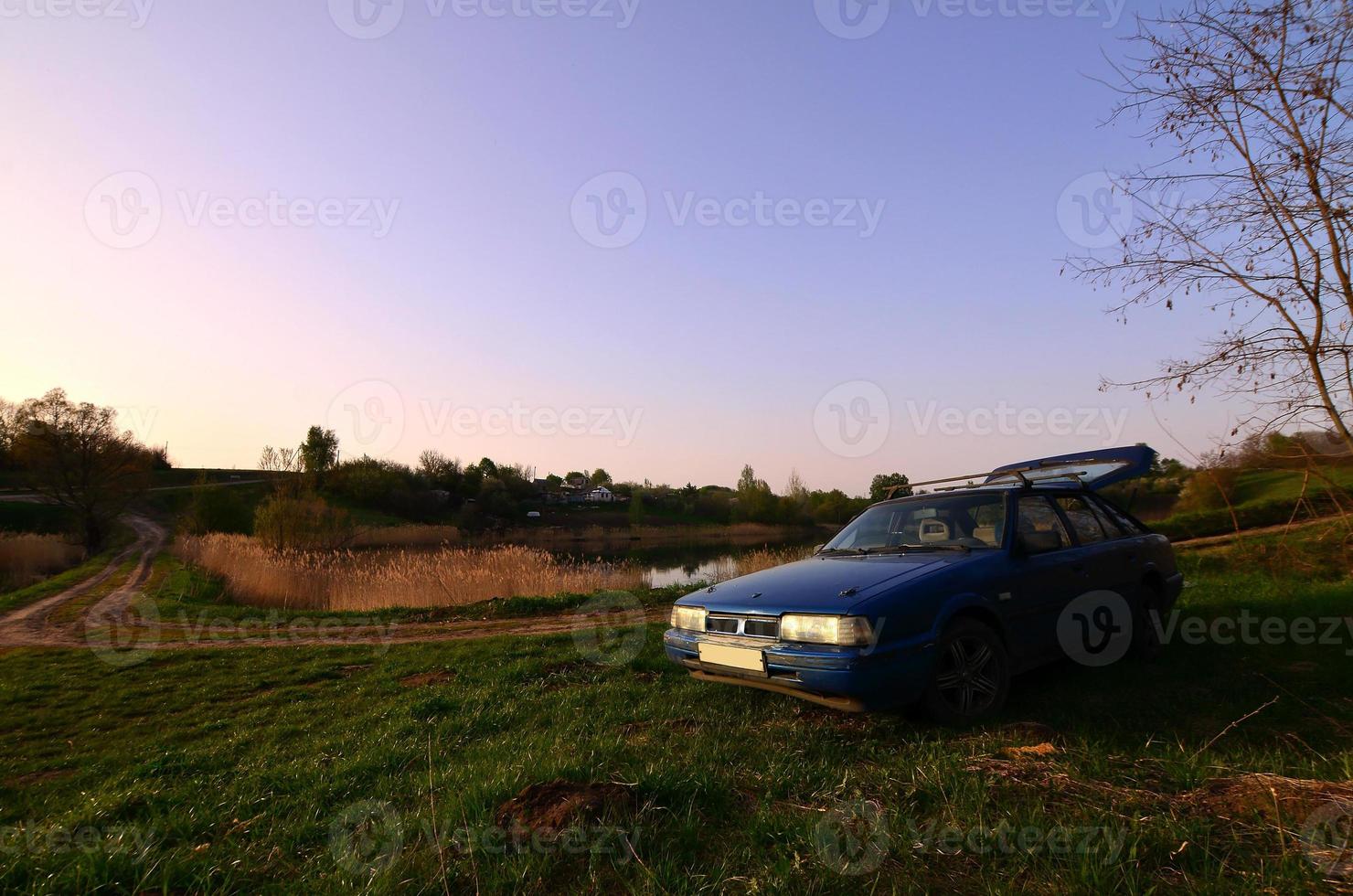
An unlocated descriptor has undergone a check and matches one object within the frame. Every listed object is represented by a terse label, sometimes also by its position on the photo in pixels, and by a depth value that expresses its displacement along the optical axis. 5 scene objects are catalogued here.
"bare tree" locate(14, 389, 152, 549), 32.22
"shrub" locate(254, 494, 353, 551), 22.50
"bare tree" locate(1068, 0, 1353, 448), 5.42
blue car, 4.04
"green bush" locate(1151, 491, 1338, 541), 12.84
